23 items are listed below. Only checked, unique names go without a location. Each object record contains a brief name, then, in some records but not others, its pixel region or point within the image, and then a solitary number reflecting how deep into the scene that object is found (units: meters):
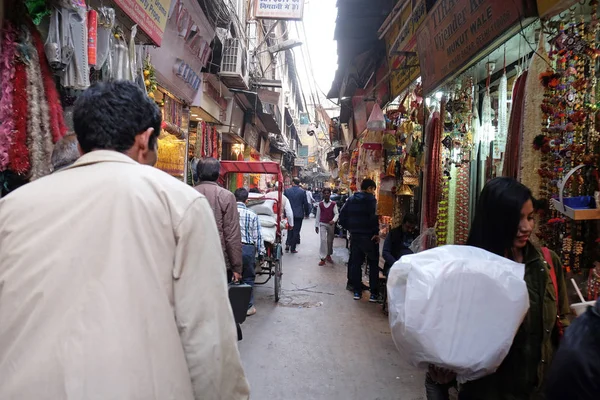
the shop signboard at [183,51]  6.13
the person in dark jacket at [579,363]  1.05
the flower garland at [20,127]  2.88
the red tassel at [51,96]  3.14
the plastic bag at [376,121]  7.34
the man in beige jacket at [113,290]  1.12
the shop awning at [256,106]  12.03
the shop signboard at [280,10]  10.02
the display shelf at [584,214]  2.54
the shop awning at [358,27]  7.96
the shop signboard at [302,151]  43.62
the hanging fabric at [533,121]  3.07
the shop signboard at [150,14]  4.21
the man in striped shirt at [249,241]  5.93
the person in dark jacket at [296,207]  12.65
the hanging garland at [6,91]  2.81
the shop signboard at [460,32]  3.40
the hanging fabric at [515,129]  3.32
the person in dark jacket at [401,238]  6.08
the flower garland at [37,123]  3.01
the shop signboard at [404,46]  5.72
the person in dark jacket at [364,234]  7.32
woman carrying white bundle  1.96
